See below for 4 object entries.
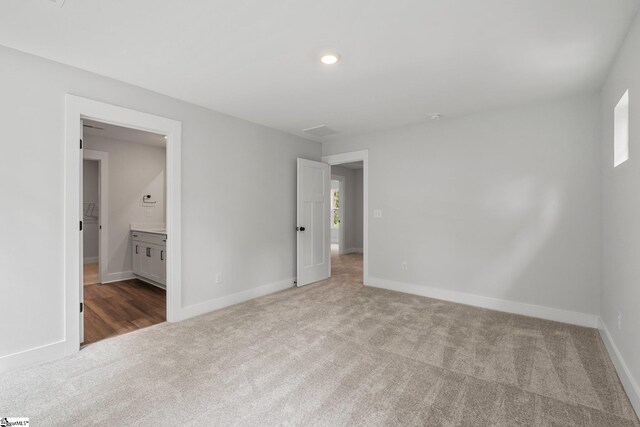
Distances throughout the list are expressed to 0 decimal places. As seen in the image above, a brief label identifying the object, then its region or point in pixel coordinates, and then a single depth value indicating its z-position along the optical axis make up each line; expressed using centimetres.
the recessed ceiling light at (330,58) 229
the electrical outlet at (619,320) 221
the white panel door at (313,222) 462
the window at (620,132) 227
